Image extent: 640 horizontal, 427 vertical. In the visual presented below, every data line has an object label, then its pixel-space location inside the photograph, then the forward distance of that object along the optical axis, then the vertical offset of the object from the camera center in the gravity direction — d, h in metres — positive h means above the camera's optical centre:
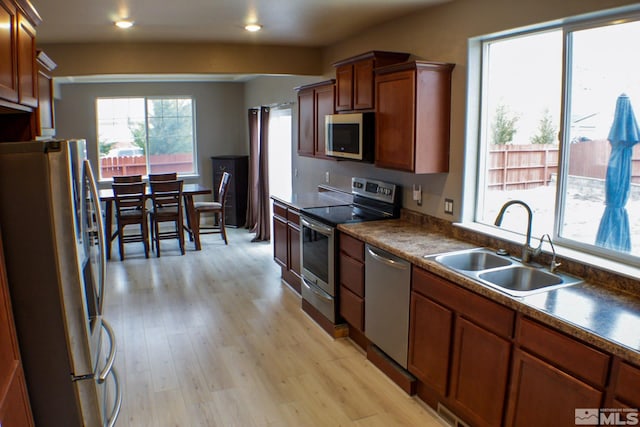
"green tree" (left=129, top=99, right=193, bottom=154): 8.32 +0.34
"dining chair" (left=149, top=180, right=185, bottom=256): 6.52 -0.80
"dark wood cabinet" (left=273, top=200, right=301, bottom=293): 4.79 -0.96
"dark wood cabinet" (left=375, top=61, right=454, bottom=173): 3.29 +0.23
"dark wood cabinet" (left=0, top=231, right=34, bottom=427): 1.68 -0.81
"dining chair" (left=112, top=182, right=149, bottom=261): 6.39 -0.77
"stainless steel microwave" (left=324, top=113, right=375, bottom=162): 3.83 +0.09
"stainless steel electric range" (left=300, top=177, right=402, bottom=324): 3.93 -0.67
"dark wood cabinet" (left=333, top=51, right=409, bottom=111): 3.72 +0.55
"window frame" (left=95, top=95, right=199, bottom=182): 8.10 +0.37
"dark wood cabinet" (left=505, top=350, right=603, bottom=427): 1.92 -1.02
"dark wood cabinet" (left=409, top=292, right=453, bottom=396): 2.70 -1.11
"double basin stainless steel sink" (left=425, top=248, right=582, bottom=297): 2.49 -0.67
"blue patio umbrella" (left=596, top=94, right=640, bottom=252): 2.41 -0.16
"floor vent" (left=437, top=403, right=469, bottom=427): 2.72 -1.52
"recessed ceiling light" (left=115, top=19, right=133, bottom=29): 3.76 +0.96
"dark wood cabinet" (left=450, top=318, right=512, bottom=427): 2.33 -1.12
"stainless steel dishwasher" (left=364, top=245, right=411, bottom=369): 3.05 -1.01
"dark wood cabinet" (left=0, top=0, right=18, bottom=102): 1.90 +0.39
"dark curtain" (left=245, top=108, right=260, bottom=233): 7.62 -0.29
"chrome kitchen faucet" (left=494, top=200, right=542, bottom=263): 2.66 -0.54
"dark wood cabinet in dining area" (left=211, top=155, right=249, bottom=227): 8.17 -0.62
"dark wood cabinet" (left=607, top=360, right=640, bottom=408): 1.71 -0.84
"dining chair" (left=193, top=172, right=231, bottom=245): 7.15 -0.86
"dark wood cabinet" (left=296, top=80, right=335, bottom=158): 4.57 +0.34
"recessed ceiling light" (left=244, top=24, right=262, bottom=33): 4.00 +0.98
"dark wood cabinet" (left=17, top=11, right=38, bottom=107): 2.23 +0.41
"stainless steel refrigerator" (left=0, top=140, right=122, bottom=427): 1.88 -0.49
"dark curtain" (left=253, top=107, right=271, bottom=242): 7.25 -0.54
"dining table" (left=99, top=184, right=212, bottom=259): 6.52 -0.85
